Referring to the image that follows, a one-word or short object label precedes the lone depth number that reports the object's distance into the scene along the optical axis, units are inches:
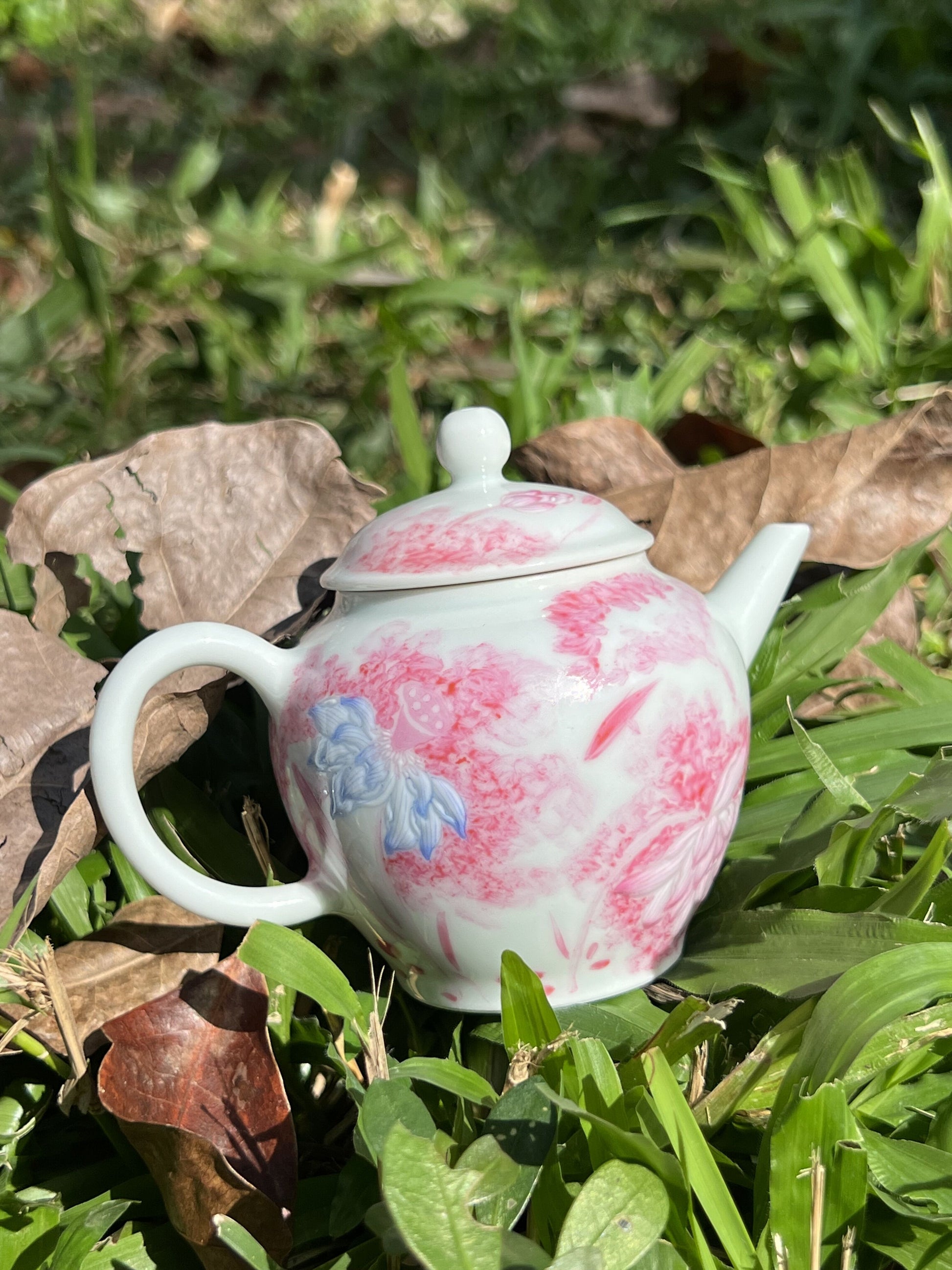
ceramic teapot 7.4
